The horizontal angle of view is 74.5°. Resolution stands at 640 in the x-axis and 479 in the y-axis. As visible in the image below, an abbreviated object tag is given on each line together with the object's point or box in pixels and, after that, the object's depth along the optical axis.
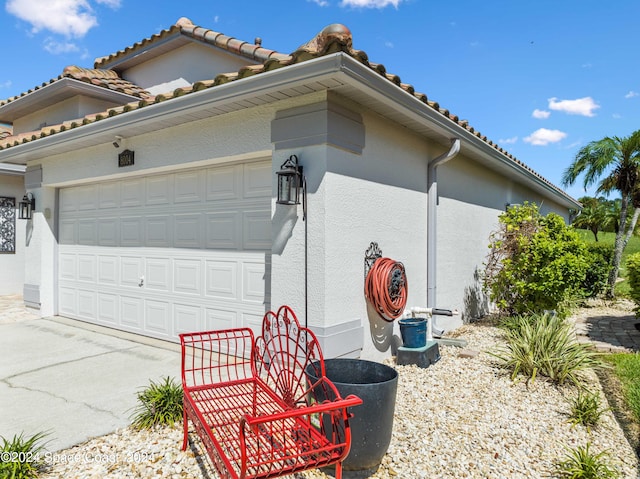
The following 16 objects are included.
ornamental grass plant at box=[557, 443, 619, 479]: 2.86
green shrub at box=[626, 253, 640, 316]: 7.07
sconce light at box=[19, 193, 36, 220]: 8.42
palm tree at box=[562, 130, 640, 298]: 11.34
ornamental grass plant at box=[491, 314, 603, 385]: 4.65
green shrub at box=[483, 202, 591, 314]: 6.84
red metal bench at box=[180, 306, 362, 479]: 2.27
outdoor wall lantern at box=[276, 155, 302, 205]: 4.43
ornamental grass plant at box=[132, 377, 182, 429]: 3.54
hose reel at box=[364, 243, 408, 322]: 4.95
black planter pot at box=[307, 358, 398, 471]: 2.81
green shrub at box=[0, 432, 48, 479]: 2.69
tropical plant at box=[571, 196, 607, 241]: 23.86
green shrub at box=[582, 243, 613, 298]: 11.52
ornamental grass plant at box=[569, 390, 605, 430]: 3.76
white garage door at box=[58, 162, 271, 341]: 5.48
